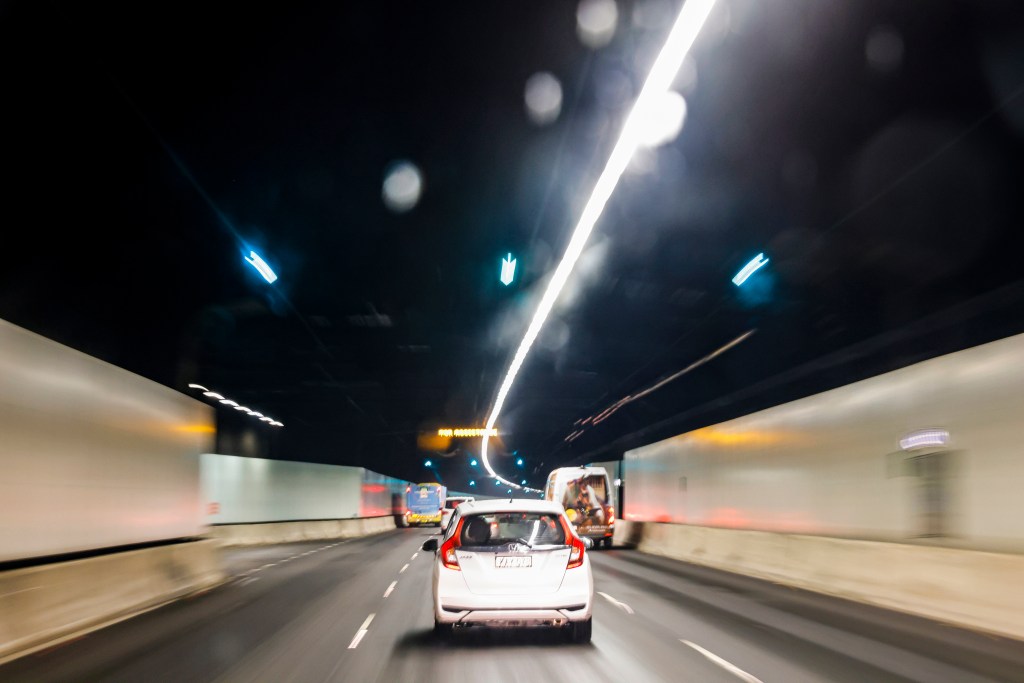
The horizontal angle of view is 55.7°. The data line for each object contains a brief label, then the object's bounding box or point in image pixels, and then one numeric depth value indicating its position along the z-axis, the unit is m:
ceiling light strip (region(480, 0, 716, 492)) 9.40
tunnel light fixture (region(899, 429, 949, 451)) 15.01
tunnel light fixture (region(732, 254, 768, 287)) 18.41
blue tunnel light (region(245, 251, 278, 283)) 17.17
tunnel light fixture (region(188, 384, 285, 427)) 34.94
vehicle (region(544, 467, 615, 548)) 36.38
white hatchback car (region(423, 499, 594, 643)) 11.04
